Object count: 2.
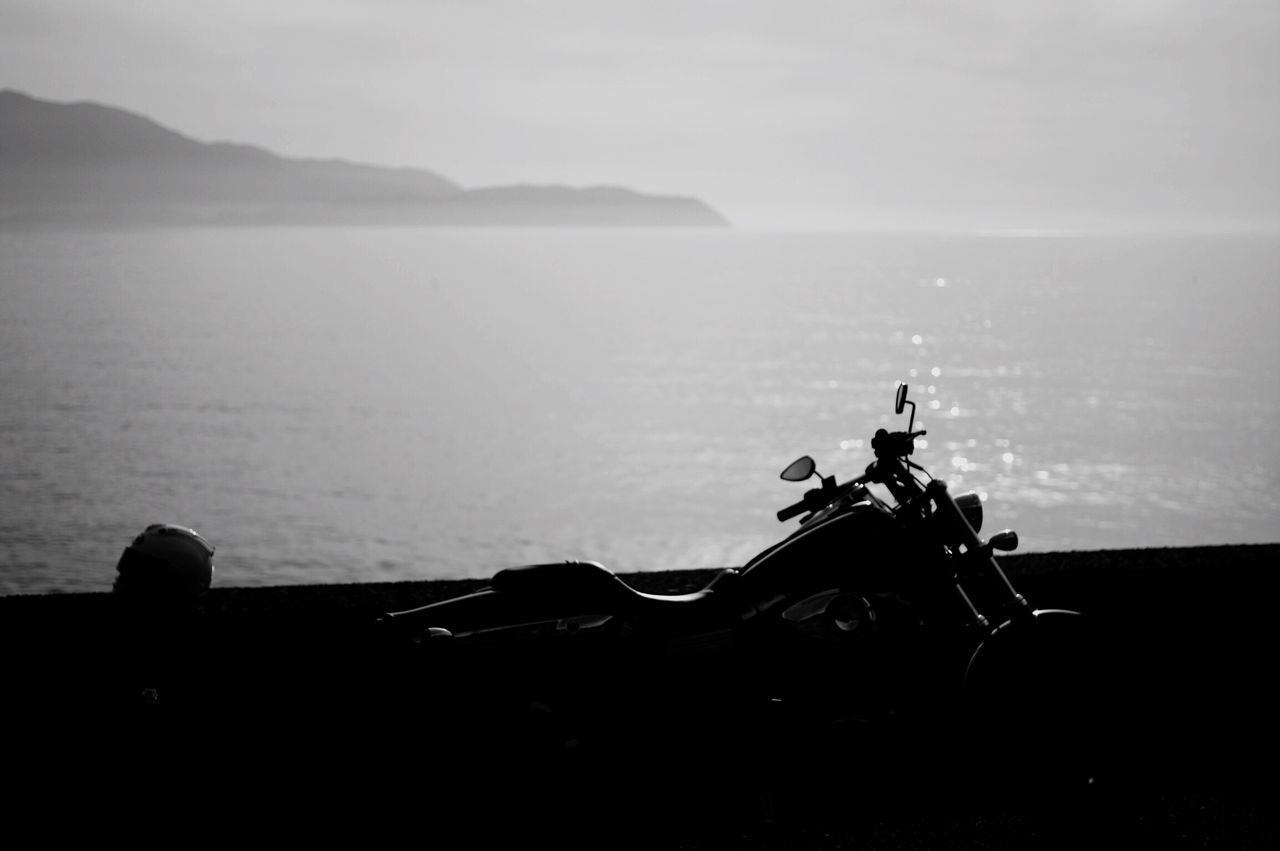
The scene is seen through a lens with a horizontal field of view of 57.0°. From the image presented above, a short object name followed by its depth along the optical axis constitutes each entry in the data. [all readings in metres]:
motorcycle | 4.66
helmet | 4.83
